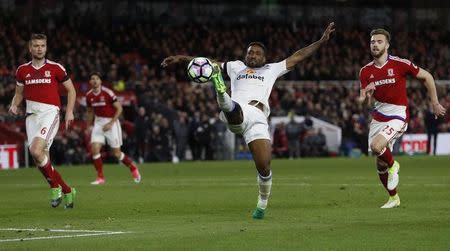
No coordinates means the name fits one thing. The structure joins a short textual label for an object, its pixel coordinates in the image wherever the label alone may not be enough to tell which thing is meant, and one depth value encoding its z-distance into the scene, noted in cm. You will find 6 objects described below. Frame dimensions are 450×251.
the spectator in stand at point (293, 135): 4350
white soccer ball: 1423
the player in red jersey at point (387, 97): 1688
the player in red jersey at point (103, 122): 2630
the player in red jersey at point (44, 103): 1770
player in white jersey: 1496
